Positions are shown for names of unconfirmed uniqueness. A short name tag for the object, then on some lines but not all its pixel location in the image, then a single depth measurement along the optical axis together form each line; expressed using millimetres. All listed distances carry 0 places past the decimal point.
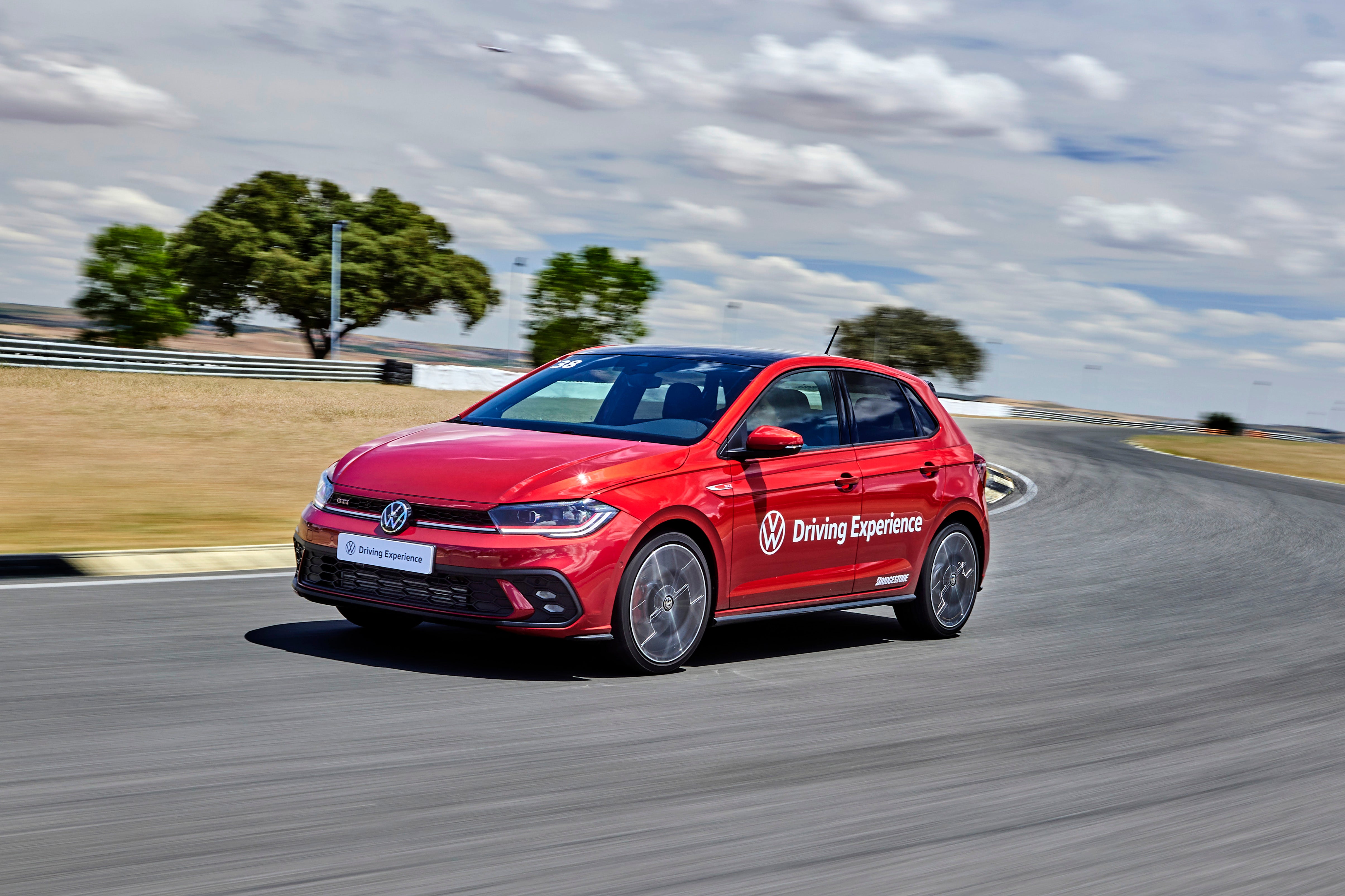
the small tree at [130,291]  80000
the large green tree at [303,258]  71000
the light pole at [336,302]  63188
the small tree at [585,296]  100812
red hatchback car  6531
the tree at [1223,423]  80594
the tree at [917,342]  128000
